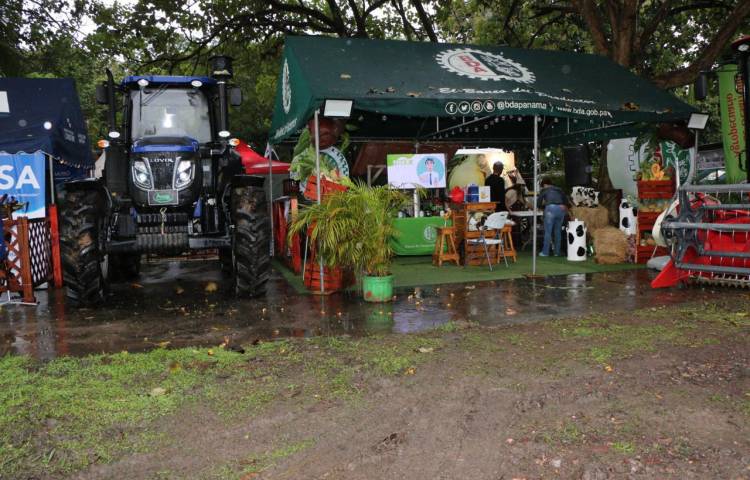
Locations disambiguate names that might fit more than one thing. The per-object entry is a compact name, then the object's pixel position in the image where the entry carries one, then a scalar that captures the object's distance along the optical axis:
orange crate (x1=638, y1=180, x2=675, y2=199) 10.20
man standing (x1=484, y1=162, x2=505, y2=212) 12.26
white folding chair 9.79
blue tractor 6.93
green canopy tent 8.07
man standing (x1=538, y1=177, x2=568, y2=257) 11.67
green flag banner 9.21
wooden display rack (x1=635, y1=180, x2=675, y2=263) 10.20
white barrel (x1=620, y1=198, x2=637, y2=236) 10.79
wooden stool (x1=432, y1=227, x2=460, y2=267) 10.47
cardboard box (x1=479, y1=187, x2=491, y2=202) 10.94
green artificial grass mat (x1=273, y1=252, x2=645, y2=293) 9.05
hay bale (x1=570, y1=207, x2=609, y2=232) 12.05
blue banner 9.69
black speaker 16.28
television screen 11.68
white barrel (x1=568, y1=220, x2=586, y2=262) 10.93
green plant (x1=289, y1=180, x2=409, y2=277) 7.15
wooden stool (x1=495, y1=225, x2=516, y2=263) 10.64
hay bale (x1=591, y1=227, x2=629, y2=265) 10.39
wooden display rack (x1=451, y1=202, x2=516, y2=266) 10.47
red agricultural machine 7.10
